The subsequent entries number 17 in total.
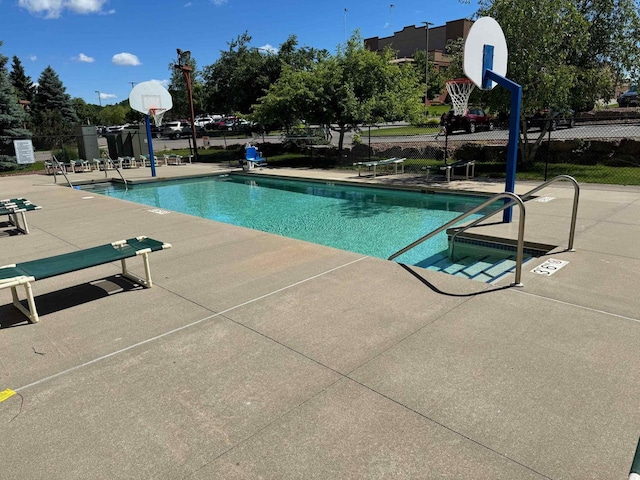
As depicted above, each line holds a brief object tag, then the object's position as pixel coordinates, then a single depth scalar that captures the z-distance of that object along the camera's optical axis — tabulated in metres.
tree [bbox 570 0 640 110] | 13.29
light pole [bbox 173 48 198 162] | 24.06
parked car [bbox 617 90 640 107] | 31.48
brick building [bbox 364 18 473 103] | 85.19
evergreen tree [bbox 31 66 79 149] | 48.97
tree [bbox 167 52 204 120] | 50.59
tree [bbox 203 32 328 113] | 27.80
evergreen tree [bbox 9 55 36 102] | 58.12
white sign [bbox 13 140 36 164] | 18.73
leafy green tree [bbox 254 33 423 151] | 17.78
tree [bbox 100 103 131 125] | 78.00
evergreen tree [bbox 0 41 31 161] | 22.80
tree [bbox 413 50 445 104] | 62.03
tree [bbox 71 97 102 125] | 67.52
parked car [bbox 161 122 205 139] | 47.69
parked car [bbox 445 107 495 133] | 26.61
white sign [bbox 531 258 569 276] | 5.57
